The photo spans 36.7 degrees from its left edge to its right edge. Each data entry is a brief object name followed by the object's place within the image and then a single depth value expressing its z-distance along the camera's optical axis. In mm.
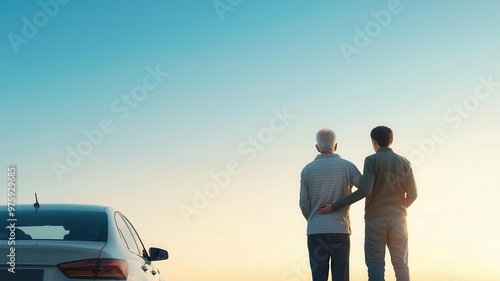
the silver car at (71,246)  5305
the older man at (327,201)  8594
